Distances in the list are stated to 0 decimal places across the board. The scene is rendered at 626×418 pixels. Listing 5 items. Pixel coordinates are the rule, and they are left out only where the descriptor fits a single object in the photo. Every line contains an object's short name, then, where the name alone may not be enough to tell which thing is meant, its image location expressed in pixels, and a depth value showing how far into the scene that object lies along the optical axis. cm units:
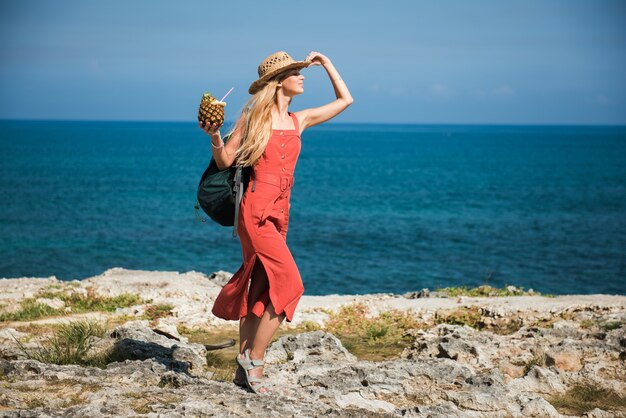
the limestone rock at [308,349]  736
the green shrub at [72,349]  679
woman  579
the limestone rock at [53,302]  1016
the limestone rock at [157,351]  702
